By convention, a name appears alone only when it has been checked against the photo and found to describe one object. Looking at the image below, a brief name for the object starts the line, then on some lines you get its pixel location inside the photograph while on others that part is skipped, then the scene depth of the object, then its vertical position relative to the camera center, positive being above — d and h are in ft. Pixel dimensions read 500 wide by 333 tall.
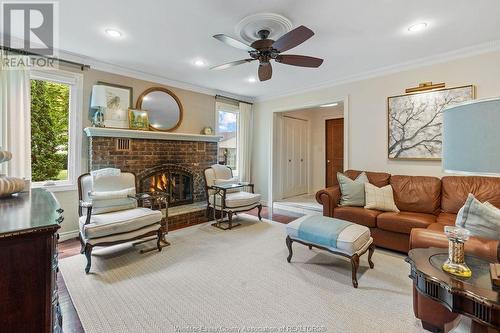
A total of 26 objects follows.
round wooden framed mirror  13.92 +3.32
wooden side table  3.36 -1.90
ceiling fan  7.34 +3.81
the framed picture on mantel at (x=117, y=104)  12.33 +3.09
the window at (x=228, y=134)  18.29 +2.27
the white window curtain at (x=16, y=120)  9.41 +1.70
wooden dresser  2.99 -1.42
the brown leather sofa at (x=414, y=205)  9.50 -1.80
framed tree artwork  11.04 +2.08
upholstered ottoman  7.59 -2.43
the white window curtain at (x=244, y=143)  18.85 +1.61
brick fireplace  11.93 +0.26
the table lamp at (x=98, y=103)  11.59 +2.88
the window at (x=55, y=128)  10.87 +1.63
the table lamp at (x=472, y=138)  2.39 +0.29
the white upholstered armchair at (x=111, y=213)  8.44 -1.99
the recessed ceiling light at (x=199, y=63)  11.78 +5.03
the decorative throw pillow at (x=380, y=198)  10.77 -1.55
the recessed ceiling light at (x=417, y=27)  8.35 +4.82
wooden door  20.80 +1.45
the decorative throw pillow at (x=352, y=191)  11.52 -1.29
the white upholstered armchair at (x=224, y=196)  13.25 -1.86
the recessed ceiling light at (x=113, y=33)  8.90 +4.88
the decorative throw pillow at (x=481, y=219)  5.49 -1.28
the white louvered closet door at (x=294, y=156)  19.74 +0.63
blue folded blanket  7.95 -2.25
